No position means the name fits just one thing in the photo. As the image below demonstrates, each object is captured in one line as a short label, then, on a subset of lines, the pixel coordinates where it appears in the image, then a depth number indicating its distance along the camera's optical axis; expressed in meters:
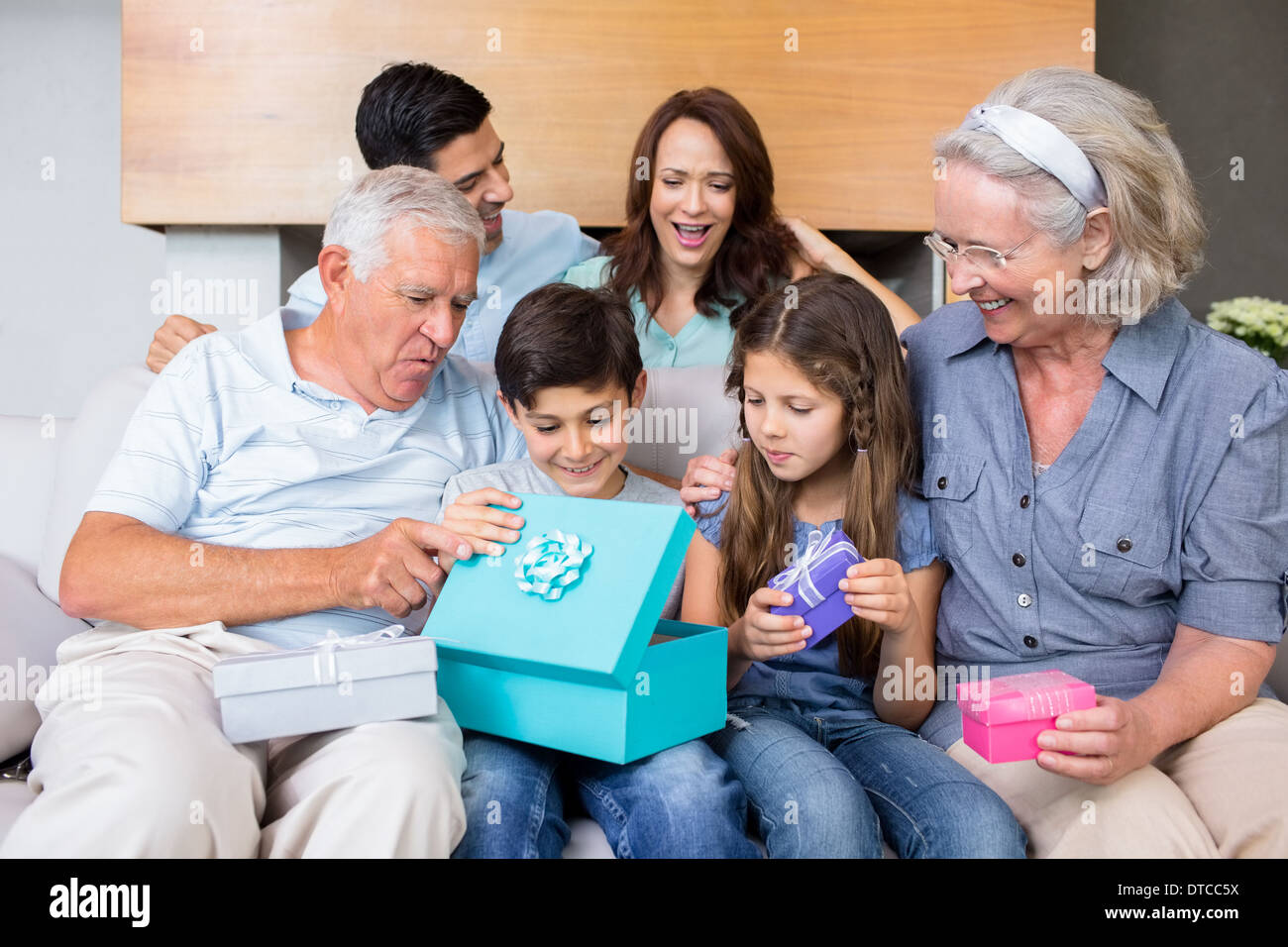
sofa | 1.82
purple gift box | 1.50
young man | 2.43
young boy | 1.42
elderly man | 1.29
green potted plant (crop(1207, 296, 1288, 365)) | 3.32
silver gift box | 1.34
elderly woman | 1.52
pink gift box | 1.33
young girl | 1.52
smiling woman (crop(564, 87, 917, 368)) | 2.44
